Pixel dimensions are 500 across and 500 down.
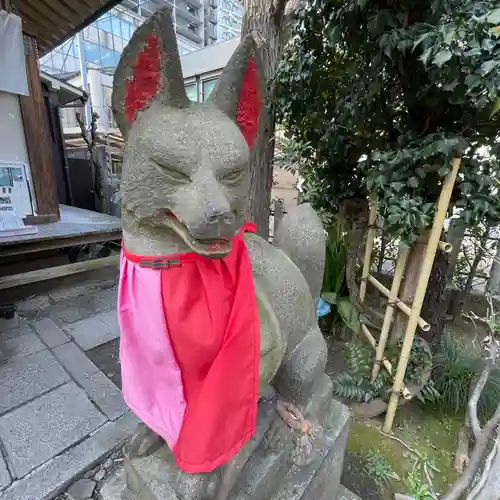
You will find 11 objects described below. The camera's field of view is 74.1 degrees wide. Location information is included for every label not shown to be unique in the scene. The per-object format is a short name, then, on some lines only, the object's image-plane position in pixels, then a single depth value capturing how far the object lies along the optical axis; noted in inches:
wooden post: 143.6
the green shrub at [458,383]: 91.4
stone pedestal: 42.8
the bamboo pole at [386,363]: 83.4
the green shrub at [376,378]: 88.4
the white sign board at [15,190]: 140.5
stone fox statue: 31.7
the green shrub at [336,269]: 112.7
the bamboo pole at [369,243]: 86.4
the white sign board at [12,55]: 127.4
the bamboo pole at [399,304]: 75.6
